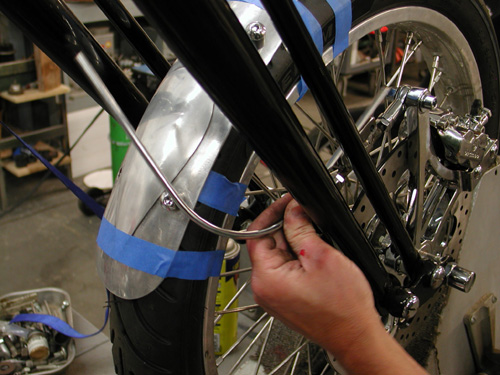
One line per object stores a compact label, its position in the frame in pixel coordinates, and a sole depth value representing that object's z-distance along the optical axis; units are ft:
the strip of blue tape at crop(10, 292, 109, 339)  4.19
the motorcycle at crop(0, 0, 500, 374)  1.66
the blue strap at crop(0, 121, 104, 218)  2.74
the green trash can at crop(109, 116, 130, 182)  6.86
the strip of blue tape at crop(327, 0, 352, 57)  2.18
